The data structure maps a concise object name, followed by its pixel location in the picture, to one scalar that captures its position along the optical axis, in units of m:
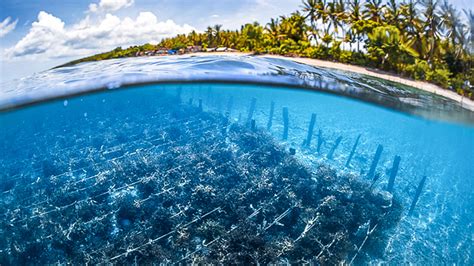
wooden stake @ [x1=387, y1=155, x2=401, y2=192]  8.79
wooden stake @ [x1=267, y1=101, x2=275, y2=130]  13.55
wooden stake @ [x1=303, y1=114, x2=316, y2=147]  11.82
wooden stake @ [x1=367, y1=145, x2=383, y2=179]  9.44
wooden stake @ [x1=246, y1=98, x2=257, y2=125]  14.54
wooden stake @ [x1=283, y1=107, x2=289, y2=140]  12.19
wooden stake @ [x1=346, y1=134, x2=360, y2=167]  10.25
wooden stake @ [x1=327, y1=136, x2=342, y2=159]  10.65
